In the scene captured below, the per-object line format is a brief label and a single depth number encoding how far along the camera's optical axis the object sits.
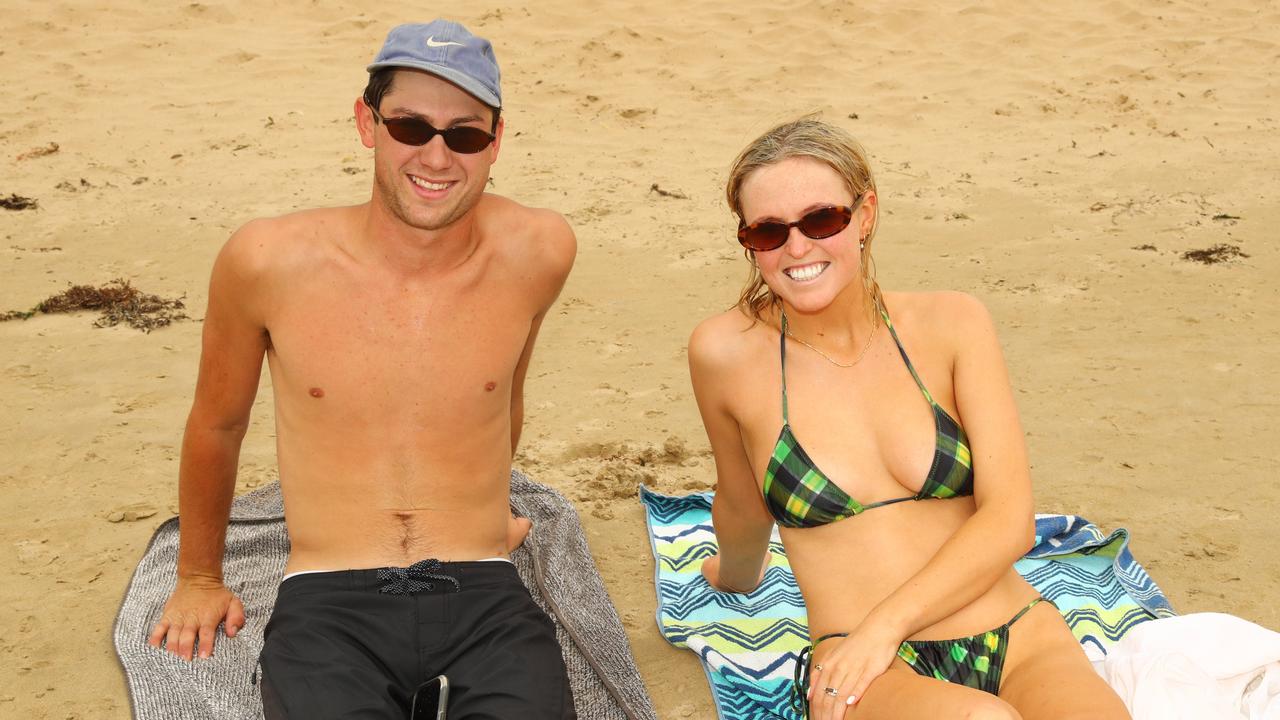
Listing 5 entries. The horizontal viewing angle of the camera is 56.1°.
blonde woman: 2.77
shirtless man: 3.03
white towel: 2.88
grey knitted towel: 3.29
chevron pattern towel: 3.60
